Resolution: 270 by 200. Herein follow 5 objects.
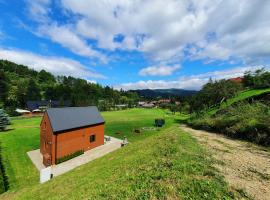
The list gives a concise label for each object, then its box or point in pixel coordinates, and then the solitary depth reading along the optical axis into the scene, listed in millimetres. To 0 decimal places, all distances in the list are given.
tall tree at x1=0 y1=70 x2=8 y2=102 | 83300
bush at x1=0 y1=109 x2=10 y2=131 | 40406
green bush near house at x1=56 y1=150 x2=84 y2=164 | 21795
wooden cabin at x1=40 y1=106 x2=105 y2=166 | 21906
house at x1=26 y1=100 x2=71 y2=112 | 83394
